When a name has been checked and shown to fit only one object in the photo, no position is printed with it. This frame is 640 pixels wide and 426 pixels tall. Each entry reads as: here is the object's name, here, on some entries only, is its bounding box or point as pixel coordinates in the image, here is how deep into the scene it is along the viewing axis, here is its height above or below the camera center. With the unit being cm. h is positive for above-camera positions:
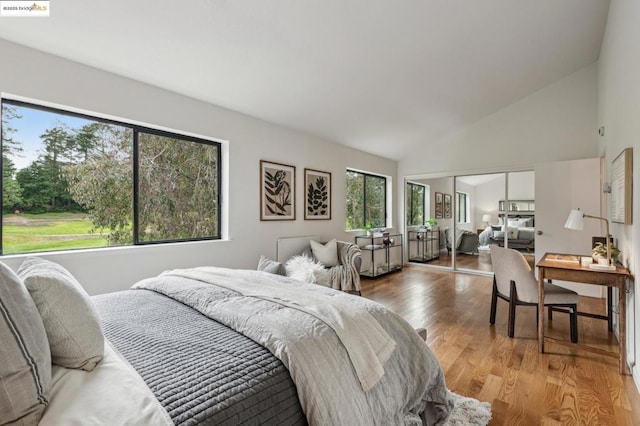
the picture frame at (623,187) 234 +20
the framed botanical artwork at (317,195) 476 +28
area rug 171 -112
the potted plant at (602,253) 261 -34
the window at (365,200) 578 +24
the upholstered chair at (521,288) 273 -68
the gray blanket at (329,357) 108 -56
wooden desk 229 -52
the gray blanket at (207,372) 89 -51
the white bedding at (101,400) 73 -47
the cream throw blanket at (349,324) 123 -47
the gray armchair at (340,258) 390 -60
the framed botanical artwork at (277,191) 410 +29
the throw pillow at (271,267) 342 -60
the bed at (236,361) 81 -50
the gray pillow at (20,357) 69 -34
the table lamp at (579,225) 248 -10
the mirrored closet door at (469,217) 526 -9
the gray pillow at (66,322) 94 -34
